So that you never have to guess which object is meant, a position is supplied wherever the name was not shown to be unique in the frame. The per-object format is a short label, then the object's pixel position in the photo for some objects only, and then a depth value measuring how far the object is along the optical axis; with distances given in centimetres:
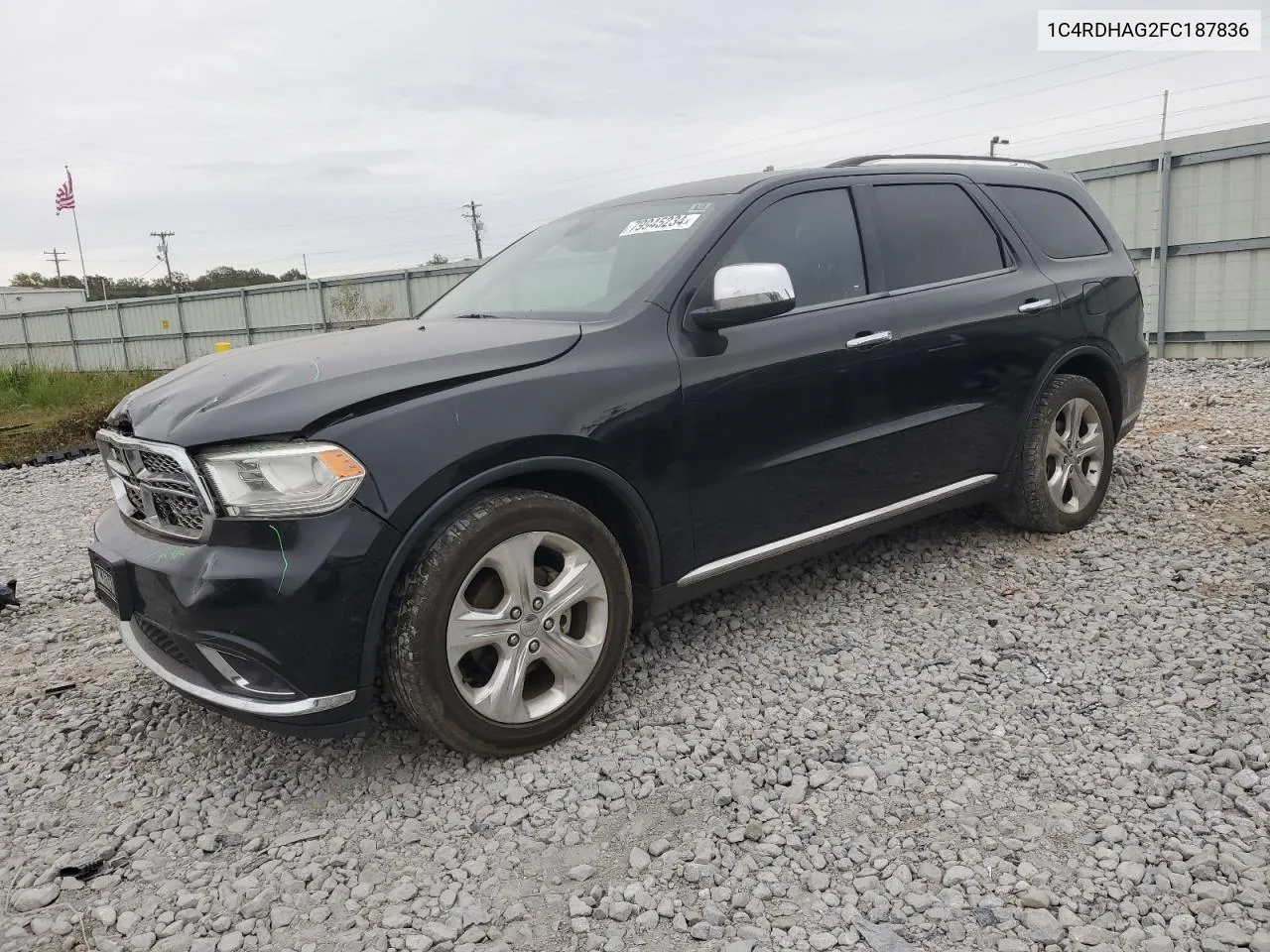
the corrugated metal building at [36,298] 5687
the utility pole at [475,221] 5806
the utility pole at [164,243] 7519
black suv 256
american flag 3800
